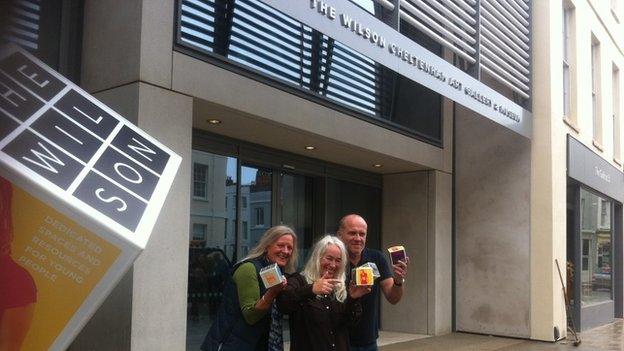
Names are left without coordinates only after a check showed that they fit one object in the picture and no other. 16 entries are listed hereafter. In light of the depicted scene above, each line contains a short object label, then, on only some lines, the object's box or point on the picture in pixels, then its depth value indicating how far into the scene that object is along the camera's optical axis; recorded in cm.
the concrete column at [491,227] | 1099
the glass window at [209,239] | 795
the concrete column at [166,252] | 588
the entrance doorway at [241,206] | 800
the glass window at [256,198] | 877
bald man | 429
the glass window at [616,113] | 1702
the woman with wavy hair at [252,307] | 367
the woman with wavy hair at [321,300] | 363
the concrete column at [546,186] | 1069
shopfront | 1250
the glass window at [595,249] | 1362
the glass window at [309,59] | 736
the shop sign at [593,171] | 1195
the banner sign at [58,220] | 233
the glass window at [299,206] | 969
